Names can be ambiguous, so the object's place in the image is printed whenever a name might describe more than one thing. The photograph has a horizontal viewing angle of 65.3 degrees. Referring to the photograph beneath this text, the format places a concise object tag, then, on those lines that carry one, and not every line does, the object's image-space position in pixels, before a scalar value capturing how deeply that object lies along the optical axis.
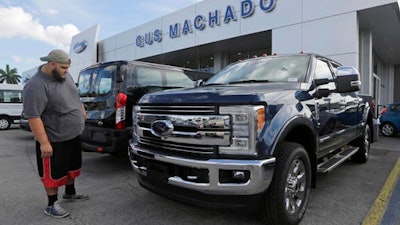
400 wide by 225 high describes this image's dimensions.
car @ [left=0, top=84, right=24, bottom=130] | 14.26
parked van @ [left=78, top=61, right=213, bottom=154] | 5.11
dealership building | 11.40
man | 3.29
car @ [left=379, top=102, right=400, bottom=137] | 11.06
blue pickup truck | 2.68
